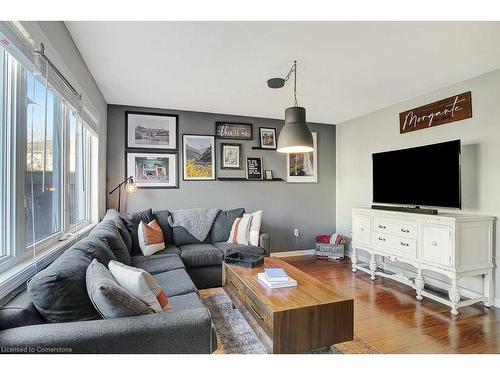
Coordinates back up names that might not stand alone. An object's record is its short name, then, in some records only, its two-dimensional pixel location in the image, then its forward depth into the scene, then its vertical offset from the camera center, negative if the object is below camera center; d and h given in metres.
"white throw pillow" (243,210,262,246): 3.52 -0.56
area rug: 1.89 -1.16
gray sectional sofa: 1.05 -0.59
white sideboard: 2.57 -0.62
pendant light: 2.47 +0.51
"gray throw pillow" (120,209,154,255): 3.20 -0.43
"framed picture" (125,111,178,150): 3.89 +0.85
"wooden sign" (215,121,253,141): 4.28 +0.93
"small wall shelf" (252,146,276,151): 4.48 +0.66
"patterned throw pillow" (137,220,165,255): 3.08 -0.61
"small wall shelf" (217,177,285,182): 4.29 +0.14
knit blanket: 3.60 -0.46
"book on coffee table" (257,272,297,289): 1.94 -0.71
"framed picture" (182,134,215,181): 4.12 +0.48
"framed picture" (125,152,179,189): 3.89 +0.27
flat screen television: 2.79 +0.14
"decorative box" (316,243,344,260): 4.40 -1.06
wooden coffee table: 1.59 -0.81
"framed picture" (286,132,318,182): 4.71 +0.38
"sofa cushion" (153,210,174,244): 3.56 -0.53
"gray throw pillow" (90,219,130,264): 2.14 -0.44
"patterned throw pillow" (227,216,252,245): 3.53 -0.60
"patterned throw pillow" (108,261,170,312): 1.37 -0.52
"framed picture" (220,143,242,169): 4.30 +0.52
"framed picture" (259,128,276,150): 4.51 +0.85
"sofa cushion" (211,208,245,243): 3.70 -0.52
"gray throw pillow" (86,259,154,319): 1.17 -0.51
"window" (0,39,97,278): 1.38 +0.16
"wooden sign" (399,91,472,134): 2.92 +0.90
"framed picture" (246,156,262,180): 4.45 +0.33
